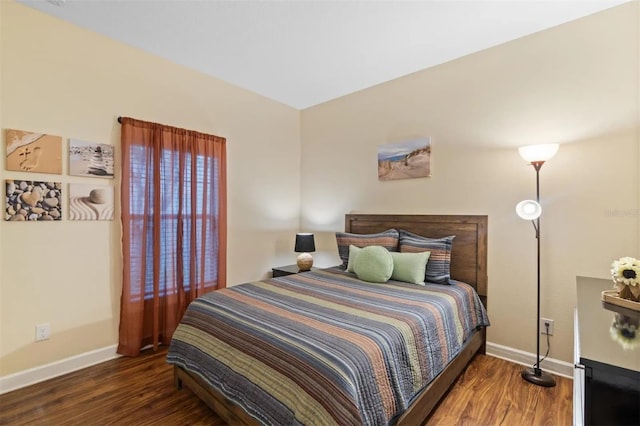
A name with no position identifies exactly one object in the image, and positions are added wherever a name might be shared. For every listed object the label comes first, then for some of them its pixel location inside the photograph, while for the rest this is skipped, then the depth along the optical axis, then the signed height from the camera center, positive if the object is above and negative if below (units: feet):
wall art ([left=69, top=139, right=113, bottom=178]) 7.94 +1.52
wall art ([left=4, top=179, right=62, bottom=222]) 7.06 +0.32
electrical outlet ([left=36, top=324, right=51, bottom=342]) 7.45 -3.03
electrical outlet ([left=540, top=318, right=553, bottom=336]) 8.02 -3.09
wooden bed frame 5.48 -1.89
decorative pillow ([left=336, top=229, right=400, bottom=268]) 9.91 -0.98
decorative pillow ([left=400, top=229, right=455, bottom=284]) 8.72 -1.32
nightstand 12.13 -2.42
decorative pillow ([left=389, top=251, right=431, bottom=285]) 8.57 -1.59
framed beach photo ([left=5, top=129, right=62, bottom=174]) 7.06 +1.53
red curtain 8.74 -0.40
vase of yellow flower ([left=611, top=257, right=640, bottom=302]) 4.59 -1.05
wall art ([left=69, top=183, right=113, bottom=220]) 7.96 +0.32
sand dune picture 10.32 +1.97
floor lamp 7.26 +0.12
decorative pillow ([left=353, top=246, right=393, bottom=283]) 8.67 -1.55
